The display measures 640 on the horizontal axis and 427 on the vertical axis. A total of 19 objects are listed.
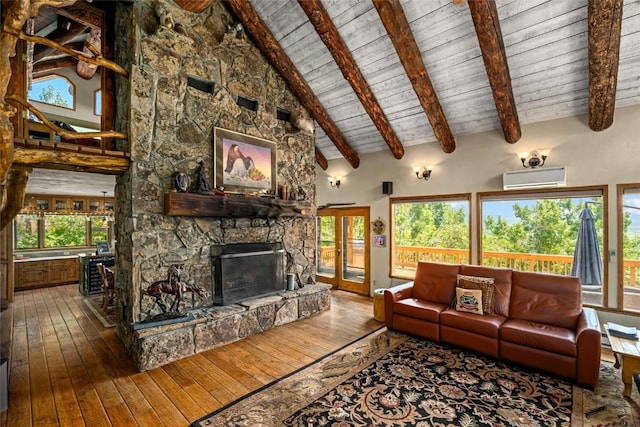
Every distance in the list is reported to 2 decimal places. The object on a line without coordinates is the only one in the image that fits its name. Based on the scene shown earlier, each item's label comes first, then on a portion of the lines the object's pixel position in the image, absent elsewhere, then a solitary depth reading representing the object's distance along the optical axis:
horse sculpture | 3.54
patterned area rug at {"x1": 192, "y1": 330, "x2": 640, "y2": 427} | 2.45
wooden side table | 2.73
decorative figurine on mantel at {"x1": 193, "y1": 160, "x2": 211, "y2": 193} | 4.00
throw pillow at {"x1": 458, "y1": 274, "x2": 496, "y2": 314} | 3.88
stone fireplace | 3.56
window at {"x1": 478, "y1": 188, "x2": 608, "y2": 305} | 4.30
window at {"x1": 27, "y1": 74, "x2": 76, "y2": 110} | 6.14
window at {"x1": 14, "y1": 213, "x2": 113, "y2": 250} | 7.77
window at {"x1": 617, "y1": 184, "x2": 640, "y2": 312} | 4.03
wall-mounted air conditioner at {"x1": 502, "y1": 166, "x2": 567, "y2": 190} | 4.38
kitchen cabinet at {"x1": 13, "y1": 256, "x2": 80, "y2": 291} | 6.73
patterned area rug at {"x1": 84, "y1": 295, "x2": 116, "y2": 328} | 4.68
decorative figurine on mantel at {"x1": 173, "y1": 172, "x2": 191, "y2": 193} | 3.79
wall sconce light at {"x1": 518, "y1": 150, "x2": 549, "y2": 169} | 4.57
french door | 6.86
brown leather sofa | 3.02
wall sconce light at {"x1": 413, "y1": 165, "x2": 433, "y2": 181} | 5.78
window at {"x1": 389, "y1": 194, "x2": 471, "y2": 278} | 5.66
